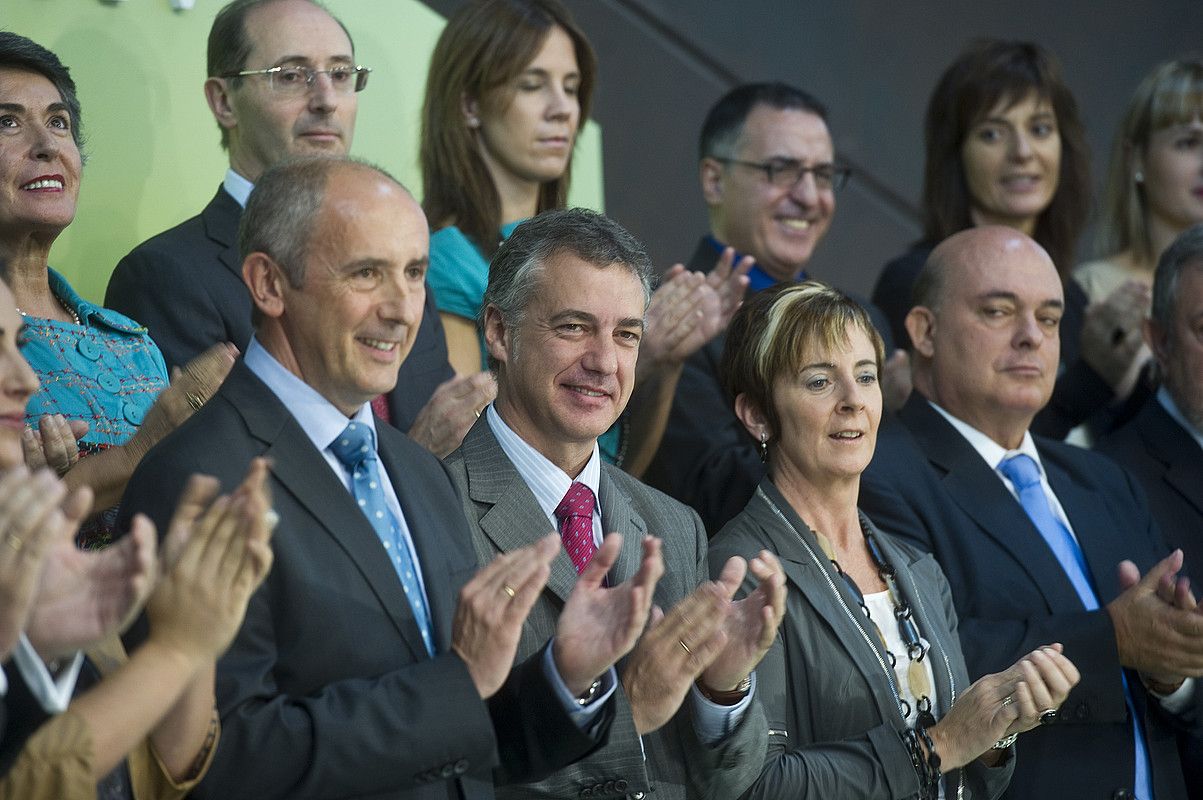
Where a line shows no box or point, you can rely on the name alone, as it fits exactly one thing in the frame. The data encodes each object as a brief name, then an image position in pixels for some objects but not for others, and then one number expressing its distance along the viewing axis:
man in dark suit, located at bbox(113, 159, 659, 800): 4.21
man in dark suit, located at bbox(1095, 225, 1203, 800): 7.84
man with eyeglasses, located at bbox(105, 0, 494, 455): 6.15
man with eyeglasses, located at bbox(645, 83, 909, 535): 8.48
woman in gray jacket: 5.62
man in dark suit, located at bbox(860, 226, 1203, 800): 6.52
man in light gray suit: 5.00
